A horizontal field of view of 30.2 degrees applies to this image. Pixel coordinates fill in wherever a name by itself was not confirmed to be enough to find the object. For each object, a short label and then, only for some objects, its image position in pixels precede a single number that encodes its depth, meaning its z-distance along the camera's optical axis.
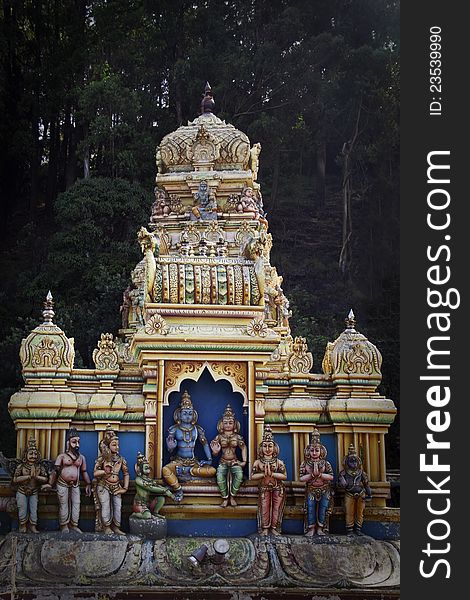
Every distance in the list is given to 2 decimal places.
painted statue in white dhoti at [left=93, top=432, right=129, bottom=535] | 7.70
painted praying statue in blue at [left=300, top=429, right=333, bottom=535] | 7.95
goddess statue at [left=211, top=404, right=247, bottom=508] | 8.05
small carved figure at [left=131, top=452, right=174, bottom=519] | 7.75
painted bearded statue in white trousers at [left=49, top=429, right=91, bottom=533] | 7.70
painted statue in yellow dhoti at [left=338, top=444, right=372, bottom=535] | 8.05
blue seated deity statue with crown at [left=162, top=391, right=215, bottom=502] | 8.12
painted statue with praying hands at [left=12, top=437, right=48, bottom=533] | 7.66
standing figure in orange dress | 7.88
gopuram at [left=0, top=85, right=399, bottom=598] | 7.44
